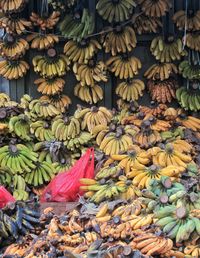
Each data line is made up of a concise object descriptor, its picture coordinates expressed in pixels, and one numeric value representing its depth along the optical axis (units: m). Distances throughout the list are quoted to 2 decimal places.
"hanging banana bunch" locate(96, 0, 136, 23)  8.42
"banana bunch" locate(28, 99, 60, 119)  8.27
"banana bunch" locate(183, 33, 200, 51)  8.61
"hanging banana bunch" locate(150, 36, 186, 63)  8.58
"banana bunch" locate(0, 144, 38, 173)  7.73
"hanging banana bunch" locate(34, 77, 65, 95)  8.48
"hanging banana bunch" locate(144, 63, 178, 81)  8.59
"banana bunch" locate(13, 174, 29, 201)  7.48
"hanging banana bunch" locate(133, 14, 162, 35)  8.56
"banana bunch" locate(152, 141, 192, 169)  7.13
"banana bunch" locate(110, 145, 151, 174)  7.16
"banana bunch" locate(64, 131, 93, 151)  8.09
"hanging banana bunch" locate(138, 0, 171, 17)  8.46
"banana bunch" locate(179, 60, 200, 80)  8.62
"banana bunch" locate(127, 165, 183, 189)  6.75
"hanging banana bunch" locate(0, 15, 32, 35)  8.30
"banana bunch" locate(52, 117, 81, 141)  8.11
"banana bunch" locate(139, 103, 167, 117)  8.32
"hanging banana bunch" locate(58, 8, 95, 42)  8.39
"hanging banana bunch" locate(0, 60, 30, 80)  8.45
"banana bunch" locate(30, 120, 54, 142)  8.12
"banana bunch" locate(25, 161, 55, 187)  7.84
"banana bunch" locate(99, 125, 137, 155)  7.68
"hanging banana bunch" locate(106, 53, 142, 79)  8.56
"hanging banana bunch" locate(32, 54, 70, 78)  8.45
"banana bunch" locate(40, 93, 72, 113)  8.52
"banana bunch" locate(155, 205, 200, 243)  5.76
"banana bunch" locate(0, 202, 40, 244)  6.42
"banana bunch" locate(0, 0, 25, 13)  8.22
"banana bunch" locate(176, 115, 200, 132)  8.34
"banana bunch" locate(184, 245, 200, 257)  5.72
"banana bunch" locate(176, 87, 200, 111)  8.61
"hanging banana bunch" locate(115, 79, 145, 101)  8.60
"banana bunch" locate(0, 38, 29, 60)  8.34
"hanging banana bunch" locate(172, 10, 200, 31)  8.59
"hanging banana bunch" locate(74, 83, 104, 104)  8.58
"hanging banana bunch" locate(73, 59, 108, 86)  8.49
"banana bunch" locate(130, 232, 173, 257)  5.62
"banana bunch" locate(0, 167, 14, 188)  7.53
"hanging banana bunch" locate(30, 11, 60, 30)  8.39
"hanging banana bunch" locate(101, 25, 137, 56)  8.49
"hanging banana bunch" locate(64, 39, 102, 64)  8.46
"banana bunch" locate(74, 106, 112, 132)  8.13
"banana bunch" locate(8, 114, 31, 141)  7.91
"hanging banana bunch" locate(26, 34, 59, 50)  8.37
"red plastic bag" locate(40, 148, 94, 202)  7.31
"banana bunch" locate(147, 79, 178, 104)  8.61
